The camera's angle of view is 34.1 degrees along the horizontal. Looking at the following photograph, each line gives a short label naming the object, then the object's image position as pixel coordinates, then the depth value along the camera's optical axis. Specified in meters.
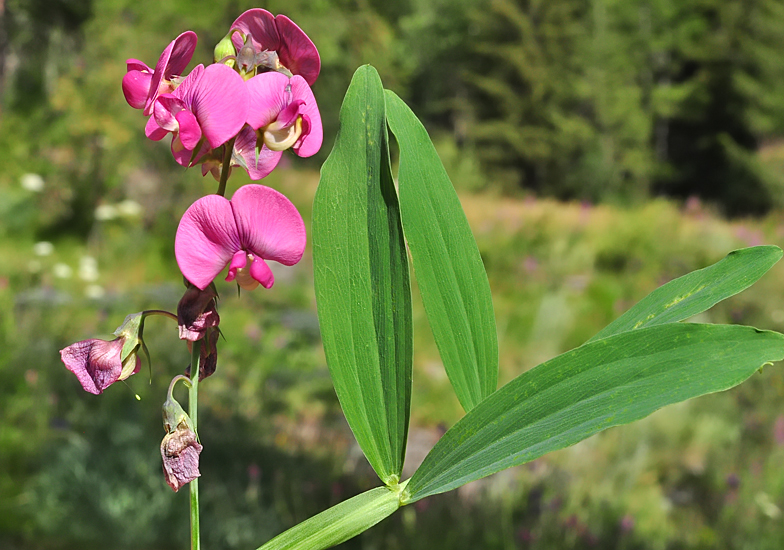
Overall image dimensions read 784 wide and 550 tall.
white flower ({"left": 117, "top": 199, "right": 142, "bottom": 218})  2.56
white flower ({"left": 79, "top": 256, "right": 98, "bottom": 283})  2.23
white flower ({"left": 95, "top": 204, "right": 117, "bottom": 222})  2.42
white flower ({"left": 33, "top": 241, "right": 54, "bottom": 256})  2.10
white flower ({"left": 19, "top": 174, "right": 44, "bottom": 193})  2.19
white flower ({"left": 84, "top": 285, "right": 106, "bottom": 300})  2.07
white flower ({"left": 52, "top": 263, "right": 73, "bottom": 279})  2.08
